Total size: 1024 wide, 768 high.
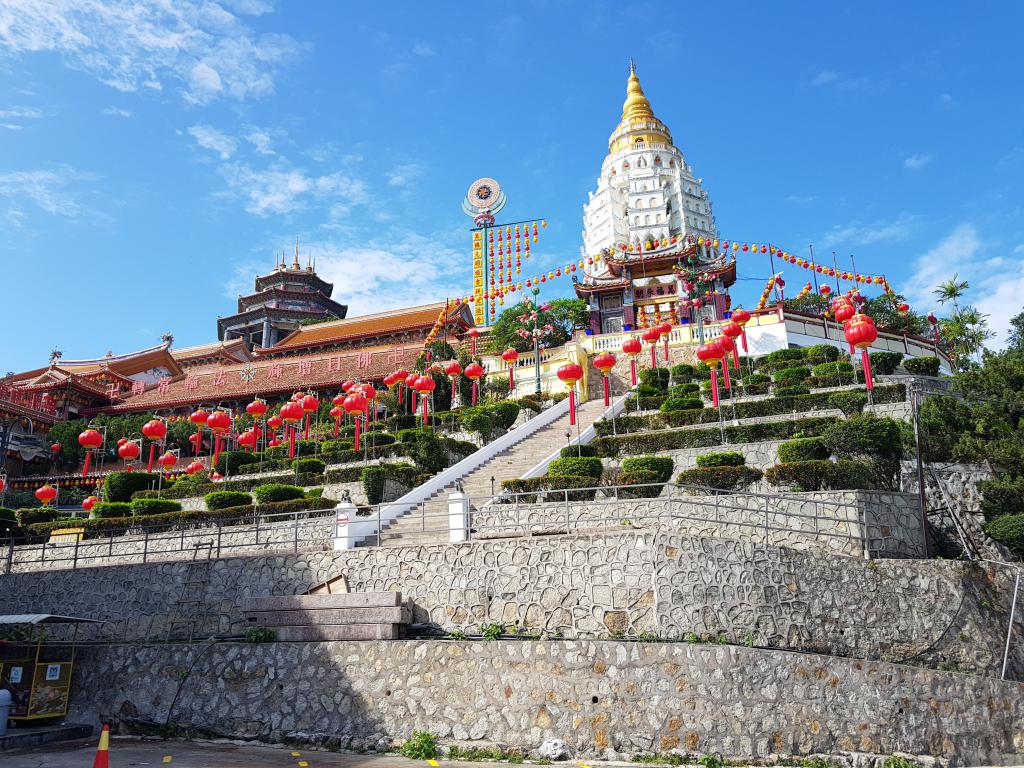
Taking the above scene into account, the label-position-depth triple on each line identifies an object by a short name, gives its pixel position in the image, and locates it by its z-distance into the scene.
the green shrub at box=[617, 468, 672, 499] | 18.61
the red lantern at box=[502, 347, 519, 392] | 37.66
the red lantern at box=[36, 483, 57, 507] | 30.34
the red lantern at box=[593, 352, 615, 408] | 30.86
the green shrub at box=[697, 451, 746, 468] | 20.41
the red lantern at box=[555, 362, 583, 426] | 27.12
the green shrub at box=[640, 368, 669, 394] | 34.75
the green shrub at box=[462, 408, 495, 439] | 30.38
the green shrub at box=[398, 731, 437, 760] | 12.41
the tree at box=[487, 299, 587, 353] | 42.72
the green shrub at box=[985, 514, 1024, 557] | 16.62
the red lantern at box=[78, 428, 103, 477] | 29.08
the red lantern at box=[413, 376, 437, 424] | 30.74
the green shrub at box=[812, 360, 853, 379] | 28.86
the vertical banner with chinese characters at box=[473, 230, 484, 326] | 55.62
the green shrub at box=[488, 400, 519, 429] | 31.08
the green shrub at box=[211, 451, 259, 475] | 31.69
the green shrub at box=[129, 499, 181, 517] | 22.89
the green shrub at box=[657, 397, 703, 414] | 27.61
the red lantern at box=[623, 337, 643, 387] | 33.44
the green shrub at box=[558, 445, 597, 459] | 23.52
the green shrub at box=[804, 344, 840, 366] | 34.25
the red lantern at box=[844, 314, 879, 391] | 23.13
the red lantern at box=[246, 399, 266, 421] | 31.38
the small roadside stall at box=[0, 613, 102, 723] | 13.75
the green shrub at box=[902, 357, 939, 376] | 30.80
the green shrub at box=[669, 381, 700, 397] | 29.78
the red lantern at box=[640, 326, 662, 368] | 34.72
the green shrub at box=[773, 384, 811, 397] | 26.92
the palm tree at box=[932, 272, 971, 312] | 47.69
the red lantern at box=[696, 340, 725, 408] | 25.73
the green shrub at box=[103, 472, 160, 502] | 26.95
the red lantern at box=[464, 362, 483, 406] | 34.91
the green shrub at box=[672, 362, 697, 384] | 34.44
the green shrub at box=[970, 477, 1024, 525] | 17.52
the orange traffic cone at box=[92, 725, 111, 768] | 7.15
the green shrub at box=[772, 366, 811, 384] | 29.92
